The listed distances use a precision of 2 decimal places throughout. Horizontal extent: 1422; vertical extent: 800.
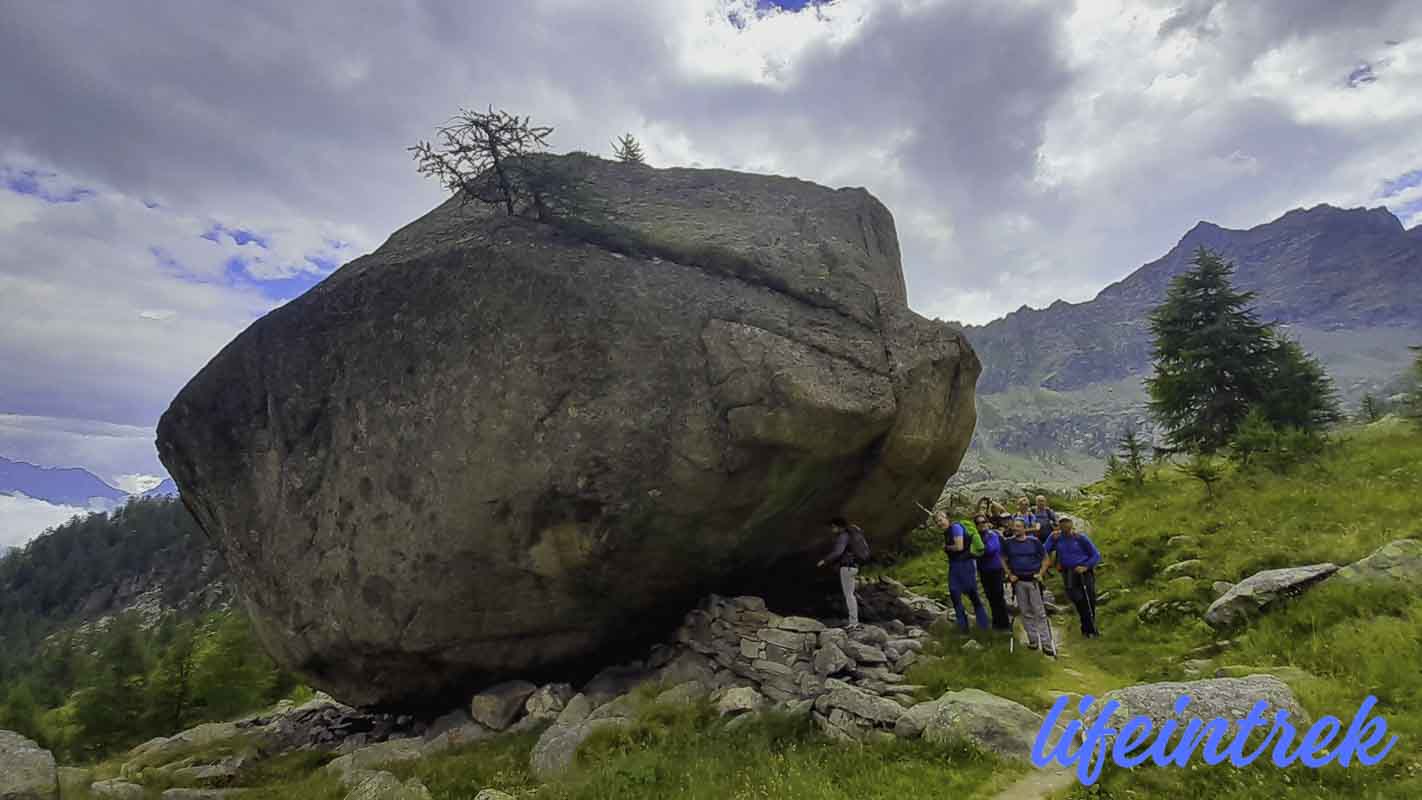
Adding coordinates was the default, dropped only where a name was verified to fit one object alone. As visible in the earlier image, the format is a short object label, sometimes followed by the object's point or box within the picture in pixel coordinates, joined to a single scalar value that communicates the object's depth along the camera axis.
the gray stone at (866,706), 10.75
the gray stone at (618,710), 12.85
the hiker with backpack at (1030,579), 14.14
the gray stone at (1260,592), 12.96
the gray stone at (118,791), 13.91
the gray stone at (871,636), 14.09
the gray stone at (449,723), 15.45
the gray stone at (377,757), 13.74
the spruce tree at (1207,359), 28.80
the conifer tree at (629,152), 24.53
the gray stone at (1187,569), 16.62
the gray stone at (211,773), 15.27
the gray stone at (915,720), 10.17
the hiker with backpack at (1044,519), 17.83
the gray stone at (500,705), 14.97
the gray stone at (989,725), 9.51
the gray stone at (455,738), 14.41
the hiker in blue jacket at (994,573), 15.07
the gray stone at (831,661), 12.85
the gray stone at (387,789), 11.20
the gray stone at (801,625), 14.41
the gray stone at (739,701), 12.31
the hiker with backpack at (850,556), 15.16
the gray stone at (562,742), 11.59
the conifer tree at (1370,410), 35.59
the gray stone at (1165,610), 14.77
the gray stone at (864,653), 13.22
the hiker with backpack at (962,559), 15.09
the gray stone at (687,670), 14.48
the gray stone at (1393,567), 11.86
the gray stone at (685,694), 13.09
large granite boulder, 13.88
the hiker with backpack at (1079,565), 14.82
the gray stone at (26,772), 11.89
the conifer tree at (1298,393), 27.22
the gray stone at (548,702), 14.66
